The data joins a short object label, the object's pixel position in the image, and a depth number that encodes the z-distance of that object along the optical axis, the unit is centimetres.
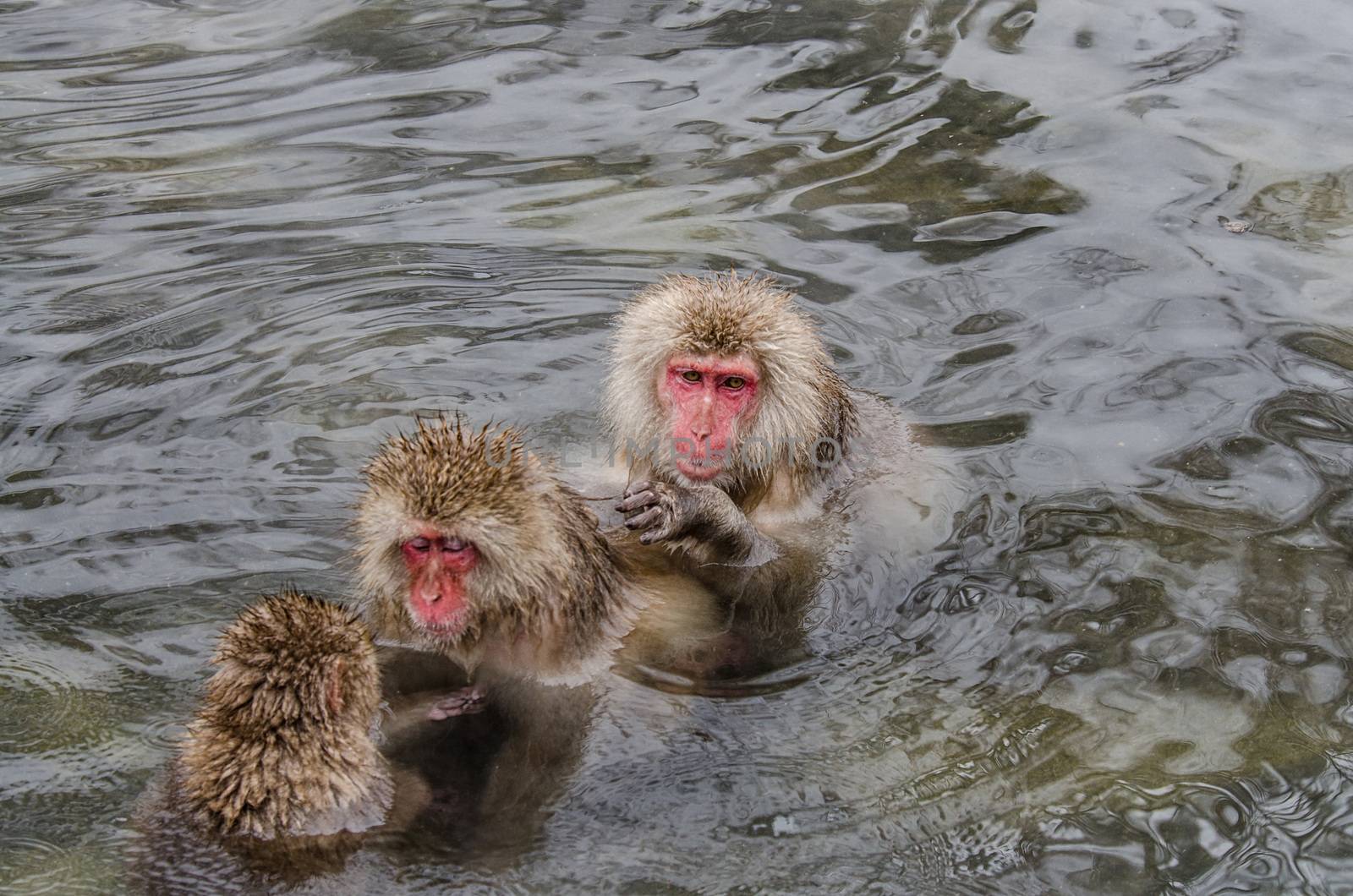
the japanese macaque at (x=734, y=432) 1105
